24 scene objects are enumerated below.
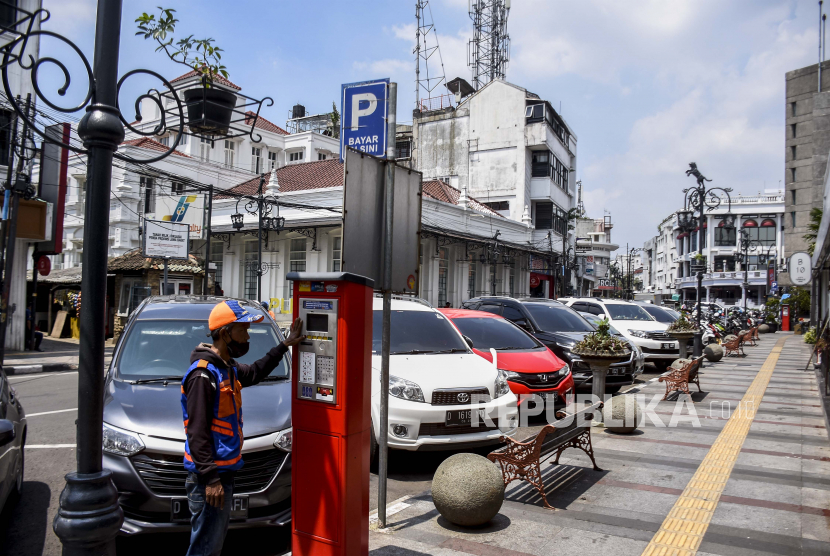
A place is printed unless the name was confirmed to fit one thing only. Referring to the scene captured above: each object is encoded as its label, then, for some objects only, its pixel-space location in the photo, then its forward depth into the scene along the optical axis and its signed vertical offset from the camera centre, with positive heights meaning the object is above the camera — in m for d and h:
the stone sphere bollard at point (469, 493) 4.77 -1.51
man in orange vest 3.20 -0.71
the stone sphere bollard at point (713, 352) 17.78 -1.30
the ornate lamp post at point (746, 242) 44.32 +4.97
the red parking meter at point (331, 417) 3.82 -0.76
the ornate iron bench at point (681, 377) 10.79 -1.24
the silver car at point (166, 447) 4.20 -1.09
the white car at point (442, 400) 6.36 -1.07
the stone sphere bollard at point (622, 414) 8.20 -1.47
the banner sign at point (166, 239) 22.97 +2.24
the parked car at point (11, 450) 4.49 -1.25
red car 8.73 -0.78
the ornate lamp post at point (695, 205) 19.75 +3.63
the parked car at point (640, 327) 16.47 -0.56
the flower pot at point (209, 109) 4.91 +1.55
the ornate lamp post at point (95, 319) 2.94 -0.12
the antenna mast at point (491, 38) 45.73 +20.63
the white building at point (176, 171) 31.62 +7.73
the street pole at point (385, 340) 4.84 -0.32
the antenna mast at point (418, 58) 38.44 +16.72
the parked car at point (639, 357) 12.57 -1.05
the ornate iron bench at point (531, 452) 5.27 -1.33
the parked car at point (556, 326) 11.50 -0.44
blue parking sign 5.44 +1.71
